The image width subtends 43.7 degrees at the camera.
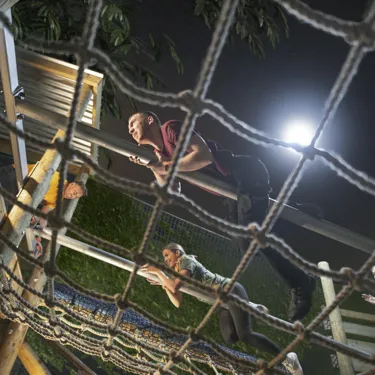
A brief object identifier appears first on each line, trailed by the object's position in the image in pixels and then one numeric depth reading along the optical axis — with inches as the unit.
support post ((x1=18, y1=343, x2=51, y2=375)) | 81.7
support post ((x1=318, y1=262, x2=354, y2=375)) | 85.6
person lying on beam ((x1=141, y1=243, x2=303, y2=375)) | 69.3
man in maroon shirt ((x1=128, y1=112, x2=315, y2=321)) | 58.7
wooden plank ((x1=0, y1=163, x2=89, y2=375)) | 73.2
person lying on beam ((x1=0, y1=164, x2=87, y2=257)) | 87.6
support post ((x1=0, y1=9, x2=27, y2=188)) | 58.4
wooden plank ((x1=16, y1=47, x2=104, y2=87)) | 78.1
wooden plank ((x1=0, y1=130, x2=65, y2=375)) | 63.0
